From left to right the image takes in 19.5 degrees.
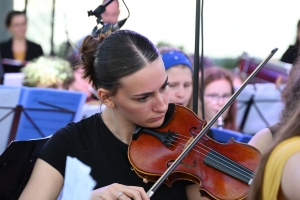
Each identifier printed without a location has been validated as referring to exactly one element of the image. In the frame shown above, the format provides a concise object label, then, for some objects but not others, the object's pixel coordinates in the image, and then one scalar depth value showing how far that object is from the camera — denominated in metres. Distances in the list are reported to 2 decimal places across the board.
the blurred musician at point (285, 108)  2.55
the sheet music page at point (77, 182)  1.88
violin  2.81
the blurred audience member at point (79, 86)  6.59
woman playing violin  2.82
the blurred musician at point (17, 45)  7.88
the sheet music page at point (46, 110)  5.16
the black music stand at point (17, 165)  2.92
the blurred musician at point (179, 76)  4.70
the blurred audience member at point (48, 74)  6.20
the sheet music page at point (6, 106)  5.01
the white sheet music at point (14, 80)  6.10
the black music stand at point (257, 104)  6.49
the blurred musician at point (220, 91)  5.68
